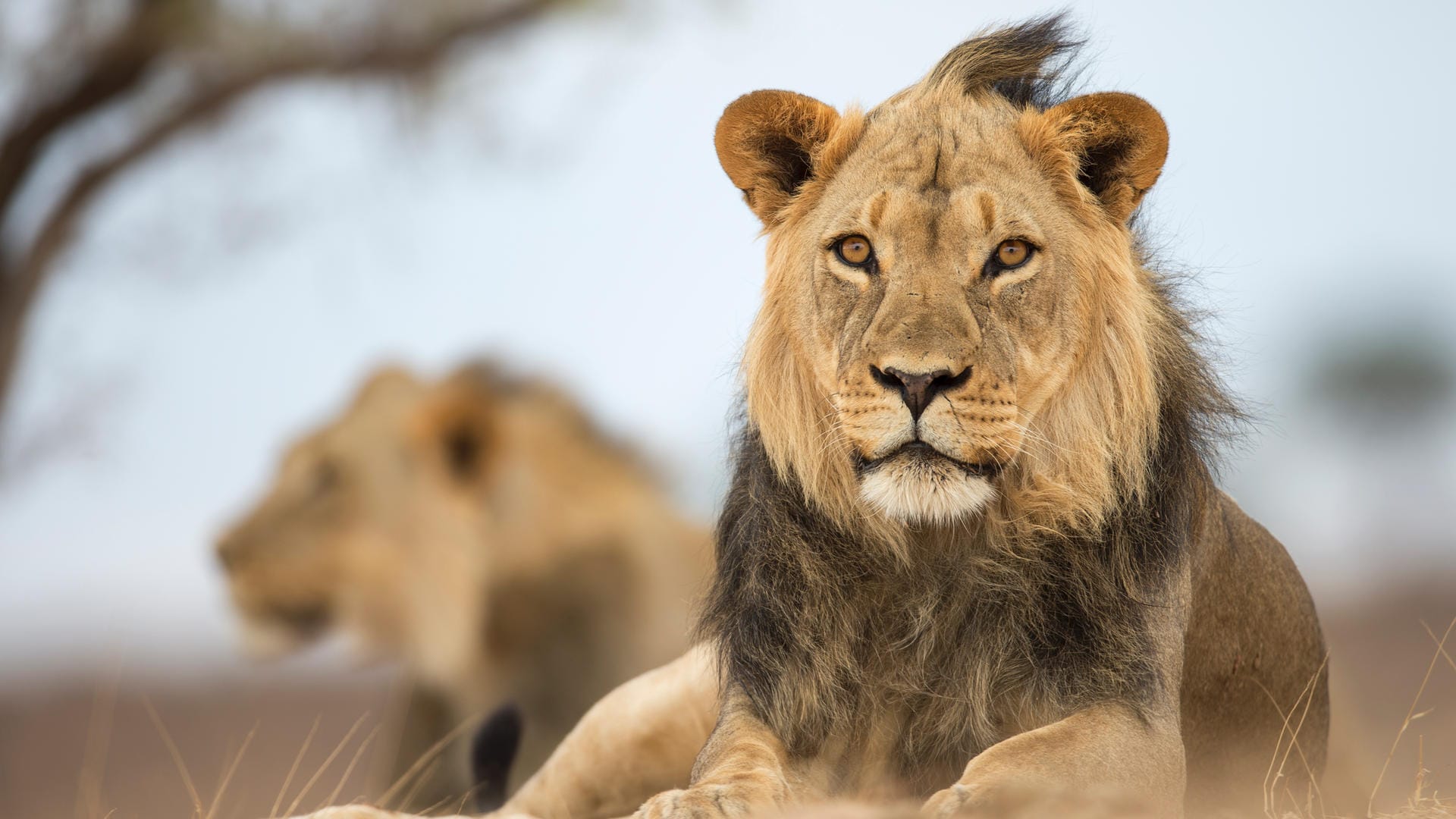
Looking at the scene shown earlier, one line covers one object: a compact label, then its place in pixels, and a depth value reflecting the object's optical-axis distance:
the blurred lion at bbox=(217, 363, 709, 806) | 16.36
